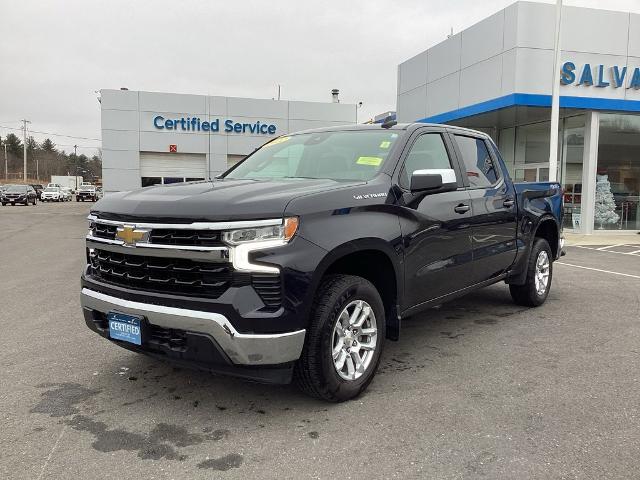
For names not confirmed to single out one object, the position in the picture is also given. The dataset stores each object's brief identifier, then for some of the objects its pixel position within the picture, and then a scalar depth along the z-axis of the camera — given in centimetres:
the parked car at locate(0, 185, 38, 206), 4091
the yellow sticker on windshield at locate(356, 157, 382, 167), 411
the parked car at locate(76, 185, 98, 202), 5278
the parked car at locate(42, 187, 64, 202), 5291
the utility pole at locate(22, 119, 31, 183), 9048
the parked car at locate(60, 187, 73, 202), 5609
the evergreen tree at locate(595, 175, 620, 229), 1728
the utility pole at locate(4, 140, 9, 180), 10329
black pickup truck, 309
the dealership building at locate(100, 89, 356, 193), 2755
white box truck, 8525
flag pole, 1419
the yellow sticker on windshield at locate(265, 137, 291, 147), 518
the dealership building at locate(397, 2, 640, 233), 1533
